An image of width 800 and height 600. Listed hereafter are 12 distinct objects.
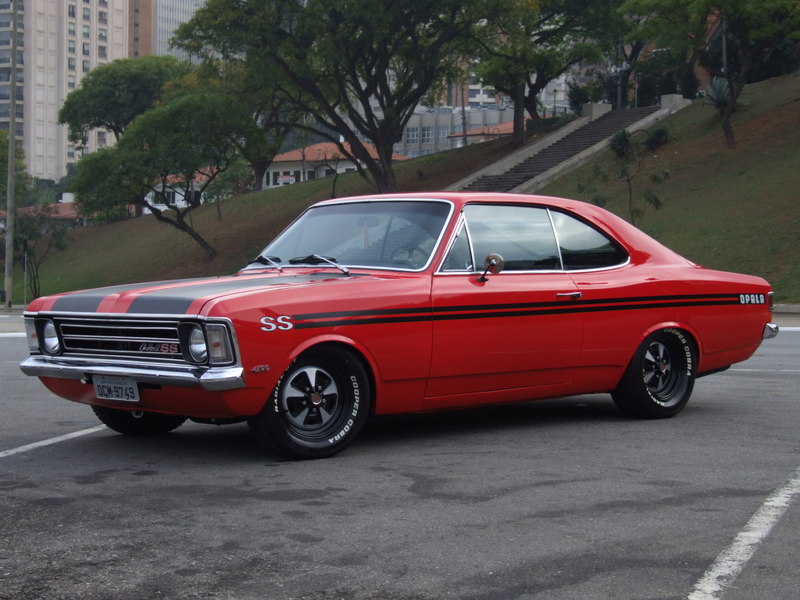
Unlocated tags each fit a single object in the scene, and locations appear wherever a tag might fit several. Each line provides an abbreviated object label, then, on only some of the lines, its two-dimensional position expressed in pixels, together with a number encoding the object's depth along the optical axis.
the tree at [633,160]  36.00
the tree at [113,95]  88.12
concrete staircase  50.16
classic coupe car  6.48
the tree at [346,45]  43.72
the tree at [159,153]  53.00
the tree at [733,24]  40.25
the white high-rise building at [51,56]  152.62
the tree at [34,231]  59.34
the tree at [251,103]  47.69
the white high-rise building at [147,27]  184.50
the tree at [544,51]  53.78
